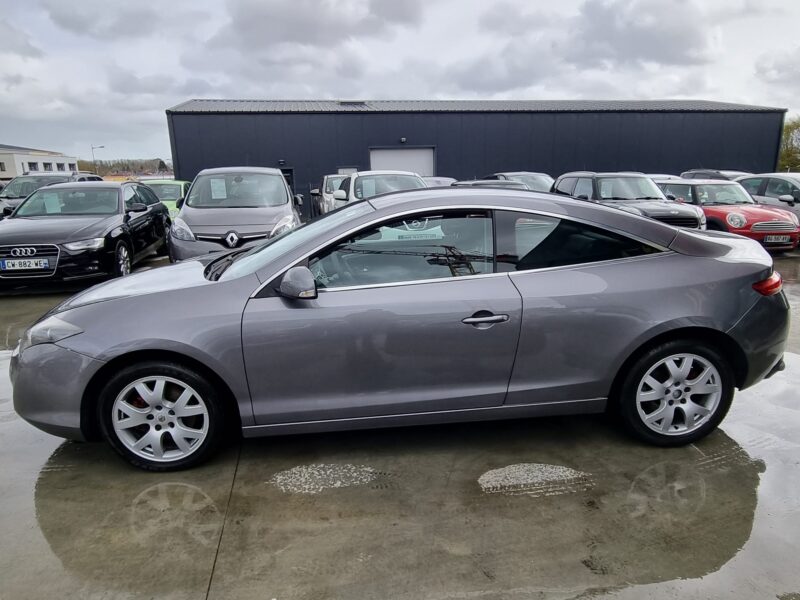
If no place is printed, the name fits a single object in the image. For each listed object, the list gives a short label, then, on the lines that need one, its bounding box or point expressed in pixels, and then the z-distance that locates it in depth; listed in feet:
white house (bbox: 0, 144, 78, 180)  231.50
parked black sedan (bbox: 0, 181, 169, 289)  22.07
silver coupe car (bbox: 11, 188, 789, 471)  9.14
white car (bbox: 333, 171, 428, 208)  33.81
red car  30.99
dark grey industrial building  70.90
